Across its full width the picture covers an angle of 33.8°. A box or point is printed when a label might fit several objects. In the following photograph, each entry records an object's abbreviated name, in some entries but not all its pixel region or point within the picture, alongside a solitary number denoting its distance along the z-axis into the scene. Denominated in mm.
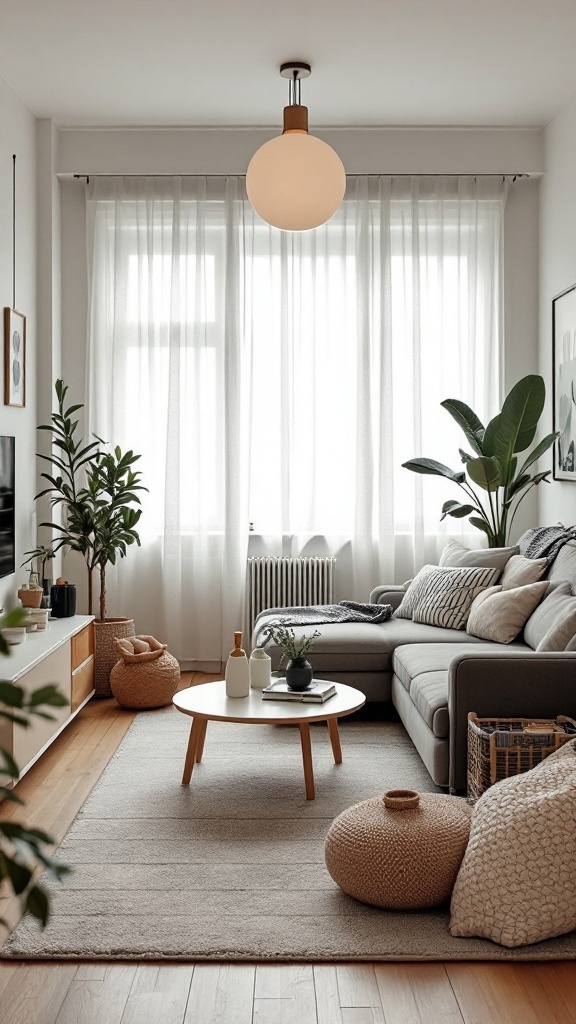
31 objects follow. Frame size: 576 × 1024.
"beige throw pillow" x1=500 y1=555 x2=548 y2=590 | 4406
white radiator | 5727
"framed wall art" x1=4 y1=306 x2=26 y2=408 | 4816
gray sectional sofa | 3221
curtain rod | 5645
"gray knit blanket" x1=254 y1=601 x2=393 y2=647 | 4879
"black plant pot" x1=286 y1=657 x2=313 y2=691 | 3732
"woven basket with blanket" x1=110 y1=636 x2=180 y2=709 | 4867
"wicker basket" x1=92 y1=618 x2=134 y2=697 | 5164
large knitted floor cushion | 2406
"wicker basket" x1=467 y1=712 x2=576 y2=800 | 2979
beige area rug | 2418
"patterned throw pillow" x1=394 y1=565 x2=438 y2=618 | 5008
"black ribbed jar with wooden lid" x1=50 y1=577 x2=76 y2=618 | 4707
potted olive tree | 5172
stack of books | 3676
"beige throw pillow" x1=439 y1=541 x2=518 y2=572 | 4859
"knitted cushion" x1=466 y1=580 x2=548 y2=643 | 4250
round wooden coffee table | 3465
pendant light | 4047
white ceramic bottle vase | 3764
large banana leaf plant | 4949
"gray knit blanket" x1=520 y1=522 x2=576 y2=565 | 4438
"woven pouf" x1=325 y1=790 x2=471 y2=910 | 2555
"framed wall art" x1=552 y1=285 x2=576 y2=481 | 5066
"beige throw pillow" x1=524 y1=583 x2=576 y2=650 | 3436
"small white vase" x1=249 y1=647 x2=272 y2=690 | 3881
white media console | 3498
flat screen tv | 4602
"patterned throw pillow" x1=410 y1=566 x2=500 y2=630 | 4719
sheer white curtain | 5672
